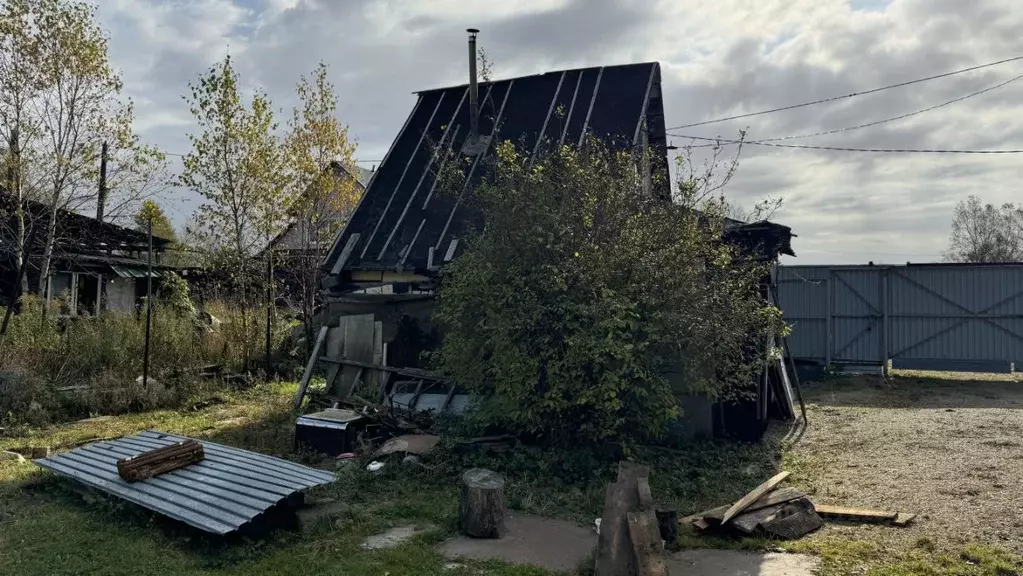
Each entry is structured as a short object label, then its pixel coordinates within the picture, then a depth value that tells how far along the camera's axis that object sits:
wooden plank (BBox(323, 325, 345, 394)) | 10.64
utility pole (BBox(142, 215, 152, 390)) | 10.90
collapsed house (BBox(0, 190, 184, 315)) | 14.33
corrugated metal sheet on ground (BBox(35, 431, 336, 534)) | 5.00
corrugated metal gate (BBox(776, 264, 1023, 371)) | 13.58
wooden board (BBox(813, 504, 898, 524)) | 5.49
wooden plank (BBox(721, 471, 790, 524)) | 5.38
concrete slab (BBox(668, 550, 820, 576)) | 4.63
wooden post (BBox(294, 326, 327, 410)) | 10.57
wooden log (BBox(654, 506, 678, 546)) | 5.20
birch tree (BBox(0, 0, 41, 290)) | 12.88
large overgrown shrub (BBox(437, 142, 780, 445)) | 6.71
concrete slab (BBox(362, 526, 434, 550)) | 5.11
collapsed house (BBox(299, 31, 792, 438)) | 9.68
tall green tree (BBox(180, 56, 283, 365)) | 14.56
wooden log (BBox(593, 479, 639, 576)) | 4.49
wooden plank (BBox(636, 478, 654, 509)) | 4.79
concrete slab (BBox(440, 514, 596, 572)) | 4.93
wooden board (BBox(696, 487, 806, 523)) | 5.45
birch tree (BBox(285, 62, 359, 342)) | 15.31
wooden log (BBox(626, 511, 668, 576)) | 4.36
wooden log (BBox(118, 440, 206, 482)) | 5.73
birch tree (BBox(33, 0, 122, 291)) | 13.19
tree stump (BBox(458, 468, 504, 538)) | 5.36
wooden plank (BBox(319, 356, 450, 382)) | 9.48
